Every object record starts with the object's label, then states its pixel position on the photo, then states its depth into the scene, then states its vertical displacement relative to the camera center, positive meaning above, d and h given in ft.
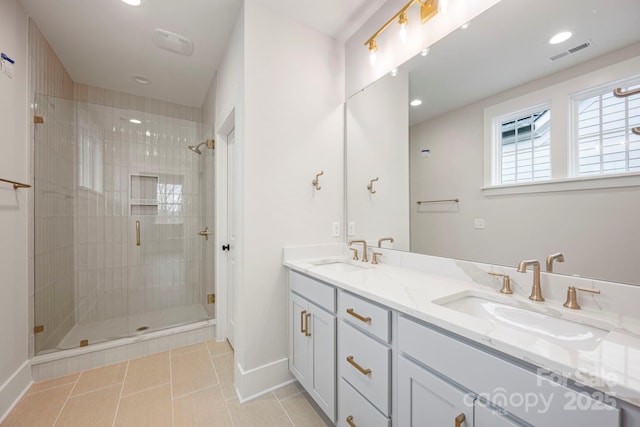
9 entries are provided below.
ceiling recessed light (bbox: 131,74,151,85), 8.92 +4.93
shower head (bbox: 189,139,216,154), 8.65 +2.47
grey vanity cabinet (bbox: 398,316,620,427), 1.80 -1.52
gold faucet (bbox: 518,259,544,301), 3.28 -0.99
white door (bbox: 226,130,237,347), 7.70 -0.80
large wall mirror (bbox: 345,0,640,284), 2.92 +1.22
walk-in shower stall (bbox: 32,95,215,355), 7.16 -0.31
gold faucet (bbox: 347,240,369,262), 6.03 -0.91
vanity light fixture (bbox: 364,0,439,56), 4.66 +3.97
